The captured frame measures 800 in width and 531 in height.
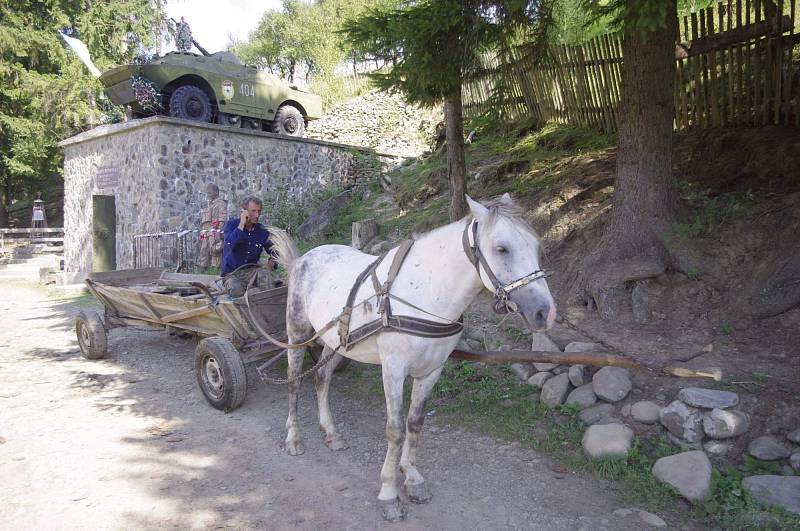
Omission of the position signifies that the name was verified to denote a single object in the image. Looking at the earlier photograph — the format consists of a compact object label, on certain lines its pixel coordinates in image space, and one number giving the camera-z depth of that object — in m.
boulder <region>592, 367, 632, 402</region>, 4.21
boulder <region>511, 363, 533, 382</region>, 4.87
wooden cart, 4.82
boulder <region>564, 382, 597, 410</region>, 4.29
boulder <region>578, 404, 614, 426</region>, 4.12
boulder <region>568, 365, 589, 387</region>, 4.48
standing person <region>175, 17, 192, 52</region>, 13.97
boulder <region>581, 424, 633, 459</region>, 3.73
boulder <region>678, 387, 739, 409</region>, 3.71
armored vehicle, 12.35
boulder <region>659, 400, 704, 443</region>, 3.68
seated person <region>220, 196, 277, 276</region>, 5.50
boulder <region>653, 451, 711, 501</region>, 3.25
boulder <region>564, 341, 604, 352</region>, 4.68
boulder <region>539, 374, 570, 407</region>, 4.43
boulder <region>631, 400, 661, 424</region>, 3.94
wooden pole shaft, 2.70
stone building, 11.66
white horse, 2.78
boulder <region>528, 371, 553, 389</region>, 4.70
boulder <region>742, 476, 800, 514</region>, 3.01
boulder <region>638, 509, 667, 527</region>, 3.12
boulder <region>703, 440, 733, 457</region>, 3.55
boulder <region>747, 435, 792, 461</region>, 3.37
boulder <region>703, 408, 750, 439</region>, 3.57
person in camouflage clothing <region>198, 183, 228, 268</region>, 8.10
